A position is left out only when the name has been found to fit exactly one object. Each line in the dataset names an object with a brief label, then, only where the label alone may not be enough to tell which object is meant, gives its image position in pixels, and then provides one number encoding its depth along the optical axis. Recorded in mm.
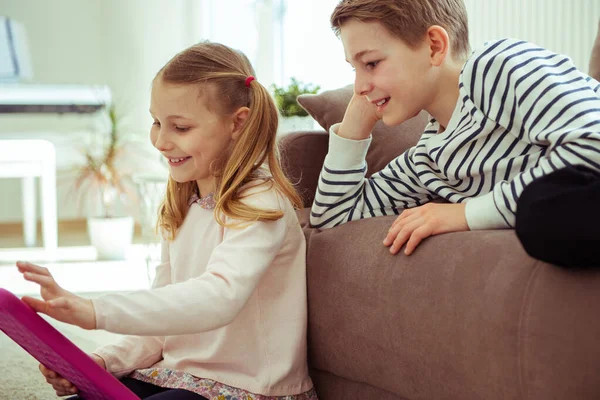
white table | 3783
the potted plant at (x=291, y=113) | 2205
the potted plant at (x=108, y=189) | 3977
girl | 1137
